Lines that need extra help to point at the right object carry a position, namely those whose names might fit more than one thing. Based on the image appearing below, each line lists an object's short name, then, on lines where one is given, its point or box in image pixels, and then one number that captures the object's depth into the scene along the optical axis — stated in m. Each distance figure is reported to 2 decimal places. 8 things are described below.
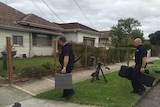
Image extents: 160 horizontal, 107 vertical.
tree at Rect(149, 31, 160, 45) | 33.01
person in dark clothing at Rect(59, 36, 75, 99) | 4.07
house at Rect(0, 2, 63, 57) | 11.61
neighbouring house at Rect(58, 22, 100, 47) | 16.60
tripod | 5.91
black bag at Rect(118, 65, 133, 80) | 4.88
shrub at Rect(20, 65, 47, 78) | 5.74
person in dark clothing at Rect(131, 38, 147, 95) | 4.61
